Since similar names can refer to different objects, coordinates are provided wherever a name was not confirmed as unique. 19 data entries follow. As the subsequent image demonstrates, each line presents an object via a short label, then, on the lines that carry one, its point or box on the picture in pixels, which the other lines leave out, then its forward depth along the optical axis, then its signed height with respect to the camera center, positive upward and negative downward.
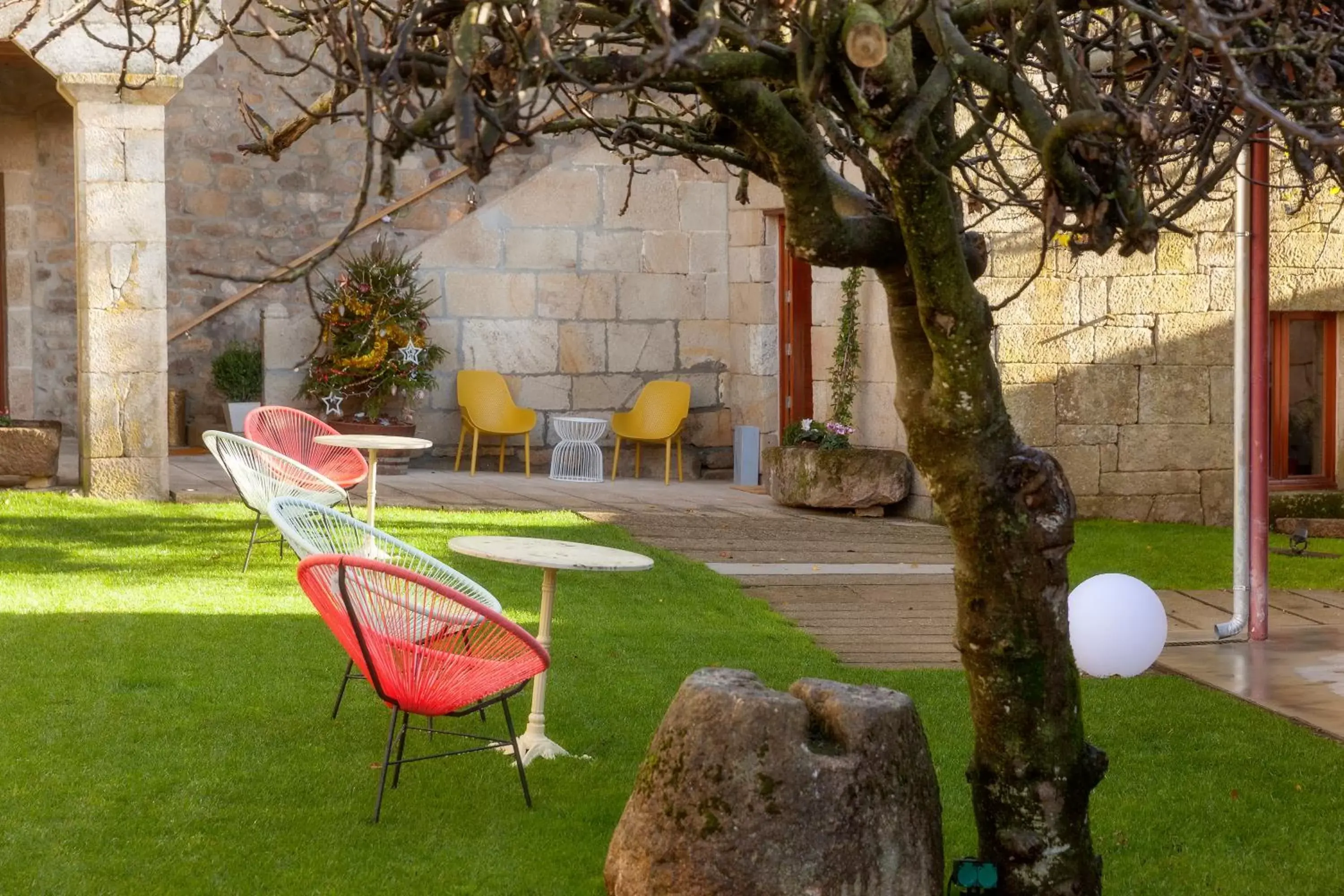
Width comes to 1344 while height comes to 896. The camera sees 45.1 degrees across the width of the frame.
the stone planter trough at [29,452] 10.74 -0.13
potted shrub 13.59 +0.47
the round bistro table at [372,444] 8.17 -0.06
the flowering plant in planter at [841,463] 11.32 -0.22
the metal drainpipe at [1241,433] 7.04 -0.01
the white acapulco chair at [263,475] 7.36 -0.20
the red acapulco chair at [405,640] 4.22 -0.56
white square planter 13.39 +0.16
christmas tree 12.80 +0.71
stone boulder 3.39 -0.79
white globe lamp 5.88 -0.71
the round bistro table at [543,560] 4.80 -0.39
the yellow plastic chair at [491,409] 13.38 +0.19
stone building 11.70 +1.15
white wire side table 13.51 -0.16
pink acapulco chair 8.68 -0.06
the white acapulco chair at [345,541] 4.84 -0.37
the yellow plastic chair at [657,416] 13.60 +0.13
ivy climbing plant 11.53 +0.54
